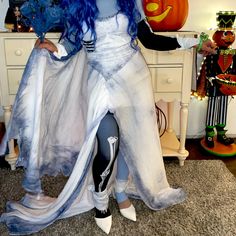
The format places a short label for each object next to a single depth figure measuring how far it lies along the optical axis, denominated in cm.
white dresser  222
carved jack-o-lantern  226
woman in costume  168
